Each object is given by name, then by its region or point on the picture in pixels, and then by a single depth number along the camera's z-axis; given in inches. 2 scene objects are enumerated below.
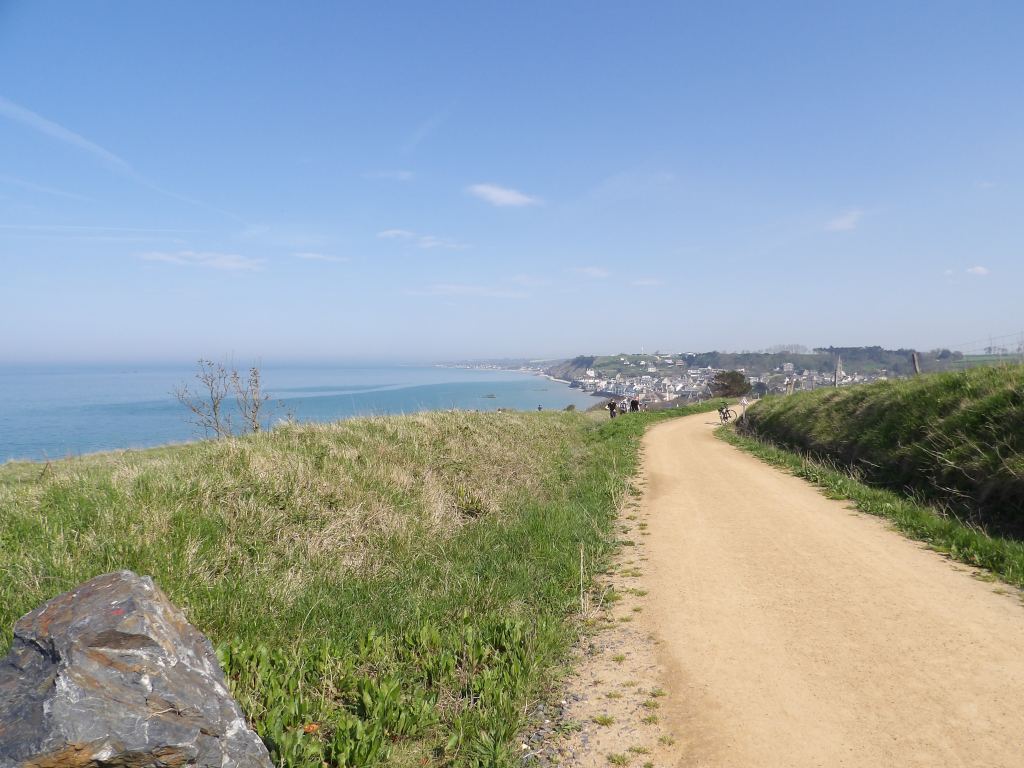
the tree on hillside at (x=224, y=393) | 932.0
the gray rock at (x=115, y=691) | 98.6
